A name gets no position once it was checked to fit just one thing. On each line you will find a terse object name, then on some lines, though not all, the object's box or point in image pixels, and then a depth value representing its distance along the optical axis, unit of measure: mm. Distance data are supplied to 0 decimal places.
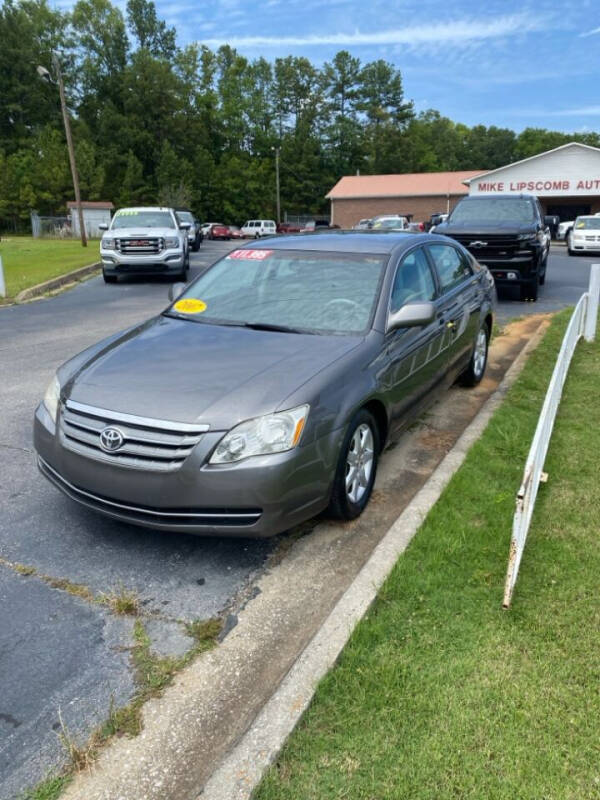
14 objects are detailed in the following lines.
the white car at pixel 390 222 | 30781
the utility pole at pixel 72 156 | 27094
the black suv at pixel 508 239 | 11430
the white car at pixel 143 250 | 14625
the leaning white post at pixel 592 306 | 7617
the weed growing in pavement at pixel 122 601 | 2898
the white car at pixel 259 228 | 49500
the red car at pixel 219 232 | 48906
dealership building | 41319
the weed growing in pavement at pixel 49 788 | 1988
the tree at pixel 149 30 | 76312
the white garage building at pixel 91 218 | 38500
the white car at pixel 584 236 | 23678
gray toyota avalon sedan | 3012
